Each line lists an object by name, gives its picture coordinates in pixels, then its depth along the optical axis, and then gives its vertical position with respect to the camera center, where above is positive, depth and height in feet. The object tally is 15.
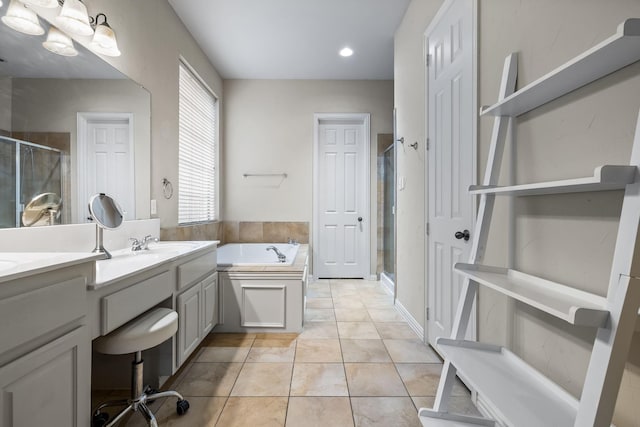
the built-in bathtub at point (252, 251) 12.10 -1.71
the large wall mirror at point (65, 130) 4.11 +1.34
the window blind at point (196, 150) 9.75 +2.20
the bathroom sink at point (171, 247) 6.23 -0.82
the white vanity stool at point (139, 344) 4.06 -1.84
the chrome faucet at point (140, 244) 6.10 -0.71
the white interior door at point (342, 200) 13.92 +0.52
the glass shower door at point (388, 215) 12.32 -0.16
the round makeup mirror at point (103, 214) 5.17 -0.08
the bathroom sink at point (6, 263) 3.07 -0.57
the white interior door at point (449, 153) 5.52 +1.20
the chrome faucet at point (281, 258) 9.51 -1.50
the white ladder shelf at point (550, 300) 2.03 -0.83
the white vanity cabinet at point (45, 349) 2.47 -1.29
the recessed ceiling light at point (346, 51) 11.10 +5.98
